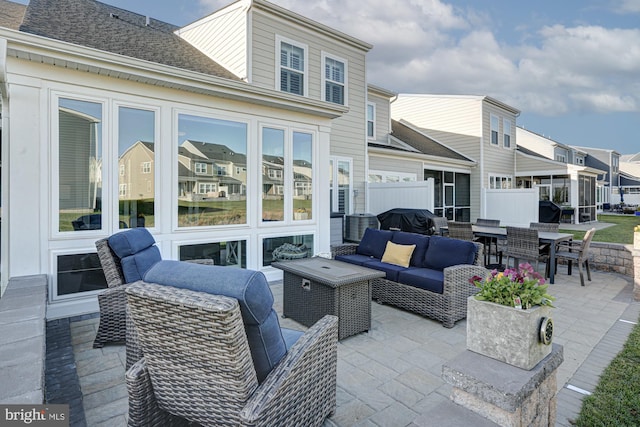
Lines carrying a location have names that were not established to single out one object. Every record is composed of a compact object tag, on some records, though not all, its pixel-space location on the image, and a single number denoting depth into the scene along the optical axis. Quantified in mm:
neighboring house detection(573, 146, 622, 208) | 31464
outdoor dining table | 6133
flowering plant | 1740
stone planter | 1673
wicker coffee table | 3631
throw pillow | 4961
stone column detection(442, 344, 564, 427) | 1537
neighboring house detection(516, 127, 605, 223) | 16172
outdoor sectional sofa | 4086
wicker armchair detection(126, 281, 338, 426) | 1495
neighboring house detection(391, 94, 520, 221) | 14992
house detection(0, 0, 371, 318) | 3893
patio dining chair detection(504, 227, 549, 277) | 6188
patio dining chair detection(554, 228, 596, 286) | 6015
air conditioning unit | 9383
